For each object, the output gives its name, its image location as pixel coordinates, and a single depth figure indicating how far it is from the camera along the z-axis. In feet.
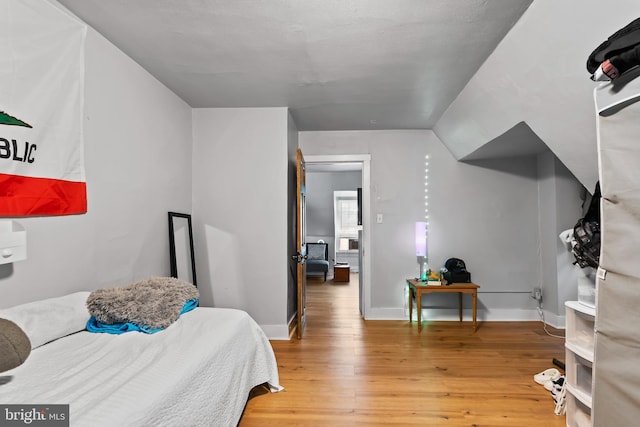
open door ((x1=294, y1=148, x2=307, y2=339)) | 12.07
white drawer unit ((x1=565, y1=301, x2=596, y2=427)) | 6.42
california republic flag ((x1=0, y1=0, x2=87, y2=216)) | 5.18
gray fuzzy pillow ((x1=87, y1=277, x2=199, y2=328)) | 5.94
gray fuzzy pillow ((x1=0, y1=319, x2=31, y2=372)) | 3.62
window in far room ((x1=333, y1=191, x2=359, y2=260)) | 29.58
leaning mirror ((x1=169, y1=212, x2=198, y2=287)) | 10.25
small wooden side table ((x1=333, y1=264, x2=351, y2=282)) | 23.82
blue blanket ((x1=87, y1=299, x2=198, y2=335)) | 5.90
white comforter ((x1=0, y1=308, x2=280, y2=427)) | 3.66
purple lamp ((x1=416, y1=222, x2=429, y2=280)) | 14.29
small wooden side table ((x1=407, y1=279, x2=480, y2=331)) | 12.79
